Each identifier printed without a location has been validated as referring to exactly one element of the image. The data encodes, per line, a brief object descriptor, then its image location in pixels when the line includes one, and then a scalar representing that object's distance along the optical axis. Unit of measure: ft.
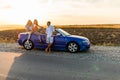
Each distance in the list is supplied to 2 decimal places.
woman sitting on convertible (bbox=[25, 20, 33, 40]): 20.54
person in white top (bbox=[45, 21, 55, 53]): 19.29
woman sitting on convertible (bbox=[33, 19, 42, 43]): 20.20
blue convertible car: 19.39
